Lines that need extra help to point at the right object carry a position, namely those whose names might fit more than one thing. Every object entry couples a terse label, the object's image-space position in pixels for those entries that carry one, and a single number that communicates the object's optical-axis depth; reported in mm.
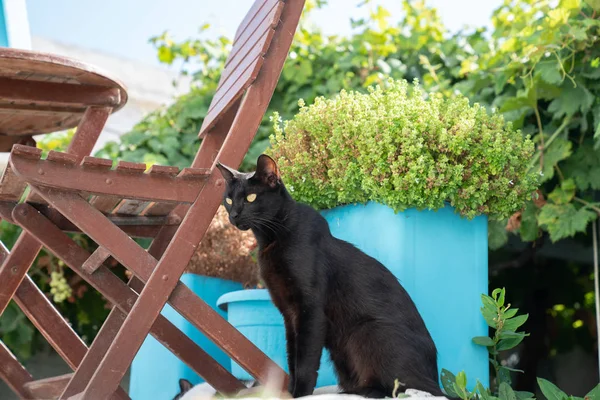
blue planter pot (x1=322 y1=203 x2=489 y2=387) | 2031
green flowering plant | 1975
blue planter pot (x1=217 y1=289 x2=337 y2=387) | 2332
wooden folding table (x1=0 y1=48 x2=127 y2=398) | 2082
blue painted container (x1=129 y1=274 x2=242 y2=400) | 2744
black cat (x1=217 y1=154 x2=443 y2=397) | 1817
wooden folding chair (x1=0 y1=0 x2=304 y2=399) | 1773
